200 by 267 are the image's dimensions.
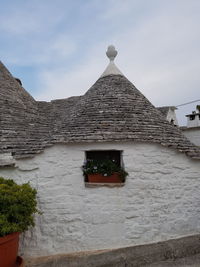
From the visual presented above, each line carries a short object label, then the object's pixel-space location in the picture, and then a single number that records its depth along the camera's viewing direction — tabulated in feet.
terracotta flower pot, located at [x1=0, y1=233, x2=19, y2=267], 10.00
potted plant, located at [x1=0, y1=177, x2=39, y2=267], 10.06
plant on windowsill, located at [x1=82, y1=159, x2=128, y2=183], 13.57
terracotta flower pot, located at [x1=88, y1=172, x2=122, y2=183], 13.58
